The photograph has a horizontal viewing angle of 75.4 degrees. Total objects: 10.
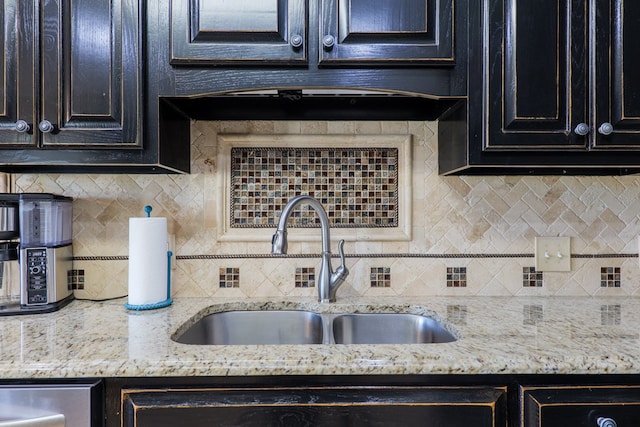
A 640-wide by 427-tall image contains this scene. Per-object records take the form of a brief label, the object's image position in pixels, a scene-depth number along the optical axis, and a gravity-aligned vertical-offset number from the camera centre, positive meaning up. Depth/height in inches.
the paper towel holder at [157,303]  48.5 -10.4
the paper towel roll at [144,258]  48.4 -4.9
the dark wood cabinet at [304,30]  43.3 +19.5
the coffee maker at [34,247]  46.6 -3.5
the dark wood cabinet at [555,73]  43.1 +14.8
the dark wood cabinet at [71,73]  43.1 +15.0
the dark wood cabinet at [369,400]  33.4 -15.0
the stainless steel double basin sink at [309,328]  51.0 -14.1
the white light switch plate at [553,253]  56.7 -5.2
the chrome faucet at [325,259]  50.4 -5.4
